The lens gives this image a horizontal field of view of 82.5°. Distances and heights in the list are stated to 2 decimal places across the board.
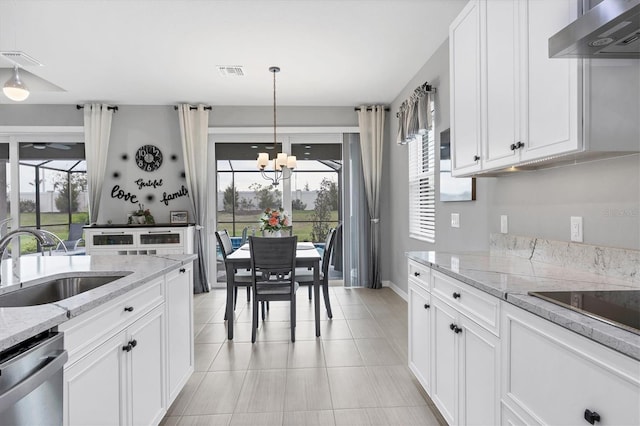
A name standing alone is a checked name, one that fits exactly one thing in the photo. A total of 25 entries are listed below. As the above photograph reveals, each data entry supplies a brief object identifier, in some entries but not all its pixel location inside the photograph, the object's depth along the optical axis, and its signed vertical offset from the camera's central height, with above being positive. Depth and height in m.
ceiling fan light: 2.89 +0.99
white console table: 4.86 -0.37
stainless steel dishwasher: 0.87 -0.43
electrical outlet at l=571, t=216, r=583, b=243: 1.75 -0.09
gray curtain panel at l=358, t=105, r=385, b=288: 5.32 +0.81
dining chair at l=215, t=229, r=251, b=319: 3.48 -0.63
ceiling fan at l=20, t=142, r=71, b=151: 5.37 +0.98
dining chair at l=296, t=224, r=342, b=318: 3.81 -0.63
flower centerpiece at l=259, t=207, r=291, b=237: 3.75 -0.10
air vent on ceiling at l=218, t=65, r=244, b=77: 3.98 +1.57
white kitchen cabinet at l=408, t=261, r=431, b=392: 2.11 -0.70
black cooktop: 0.92 -0.28
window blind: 3.90 +0.28
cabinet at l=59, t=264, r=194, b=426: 1.21 -0.61
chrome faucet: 1.66 -0.12
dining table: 3.32 -0.52
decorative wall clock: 5.34 +0.79
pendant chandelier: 3.93 +0.55
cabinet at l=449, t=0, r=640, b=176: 1.35 +0.52
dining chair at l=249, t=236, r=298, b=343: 3.13 -0.52
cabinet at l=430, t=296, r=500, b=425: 1.41 -0.70
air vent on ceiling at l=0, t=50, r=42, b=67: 3.49 +1.54
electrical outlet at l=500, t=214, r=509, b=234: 2.44 -0.09
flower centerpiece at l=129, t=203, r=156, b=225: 5.16 -0.08
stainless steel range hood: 1.09 +0.58
